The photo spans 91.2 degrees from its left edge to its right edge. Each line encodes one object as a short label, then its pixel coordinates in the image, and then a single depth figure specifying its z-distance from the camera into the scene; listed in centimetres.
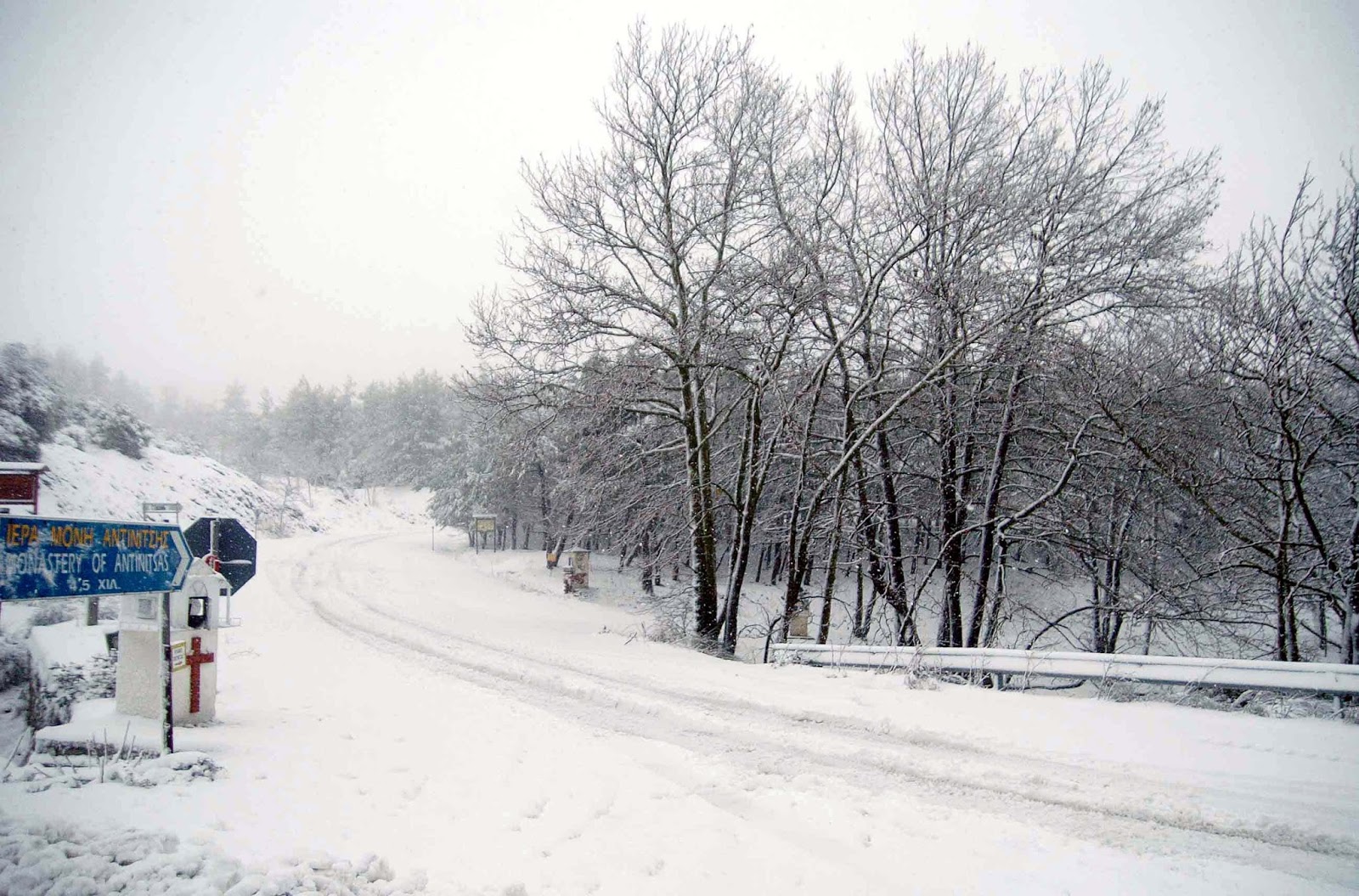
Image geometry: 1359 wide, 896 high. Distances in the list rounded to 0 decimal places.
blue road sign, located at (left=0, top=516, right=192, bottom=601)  349
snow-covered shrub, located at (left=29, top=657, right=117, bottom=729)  620
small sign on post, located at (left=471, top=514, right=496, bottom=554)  3130
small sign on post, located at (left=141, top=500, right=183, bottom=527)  538
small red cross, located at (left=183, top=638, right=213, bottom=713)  568
